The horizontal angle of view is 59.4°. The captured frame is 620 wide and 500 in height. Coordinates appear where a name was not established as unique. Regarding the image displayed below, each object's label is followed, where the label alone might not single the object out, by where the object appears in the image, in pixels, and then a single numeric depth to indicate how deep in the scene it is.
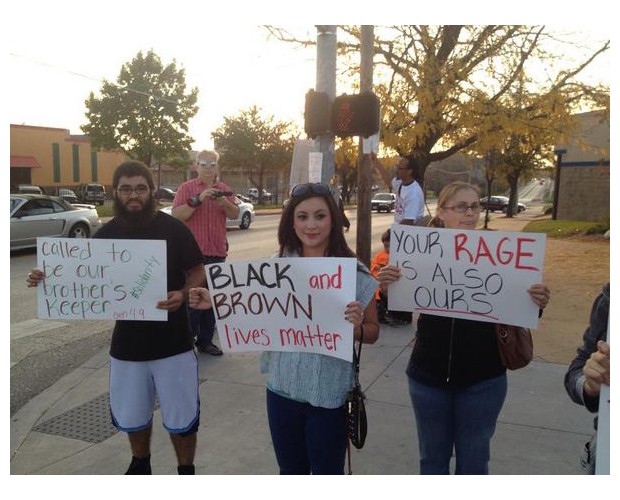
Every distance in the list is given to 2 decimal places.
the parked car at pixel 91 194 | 37.27
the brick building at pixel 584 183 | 24.45
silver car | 12.45
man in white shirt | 6.61
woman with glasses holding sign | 2.42
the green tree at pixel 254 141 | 43.69
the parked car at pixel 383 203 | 40.94
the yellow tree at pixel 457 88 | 9.01
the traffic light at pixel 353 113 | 6.05
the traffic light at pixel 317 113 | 5.97
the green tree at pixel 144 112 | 36.62
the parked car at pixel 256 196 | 52.15
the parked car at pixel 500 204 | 46.50
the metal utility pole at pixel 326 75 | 5.80
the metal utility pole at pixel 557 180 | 26.28
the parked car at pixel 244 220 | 21.38
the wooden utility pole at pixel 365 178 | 7.41
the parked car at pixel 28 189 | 33.21
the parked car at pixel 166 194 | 46.30
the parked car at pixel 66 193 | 34.94
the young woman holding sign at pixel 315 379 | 2.35
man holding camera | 5.09
